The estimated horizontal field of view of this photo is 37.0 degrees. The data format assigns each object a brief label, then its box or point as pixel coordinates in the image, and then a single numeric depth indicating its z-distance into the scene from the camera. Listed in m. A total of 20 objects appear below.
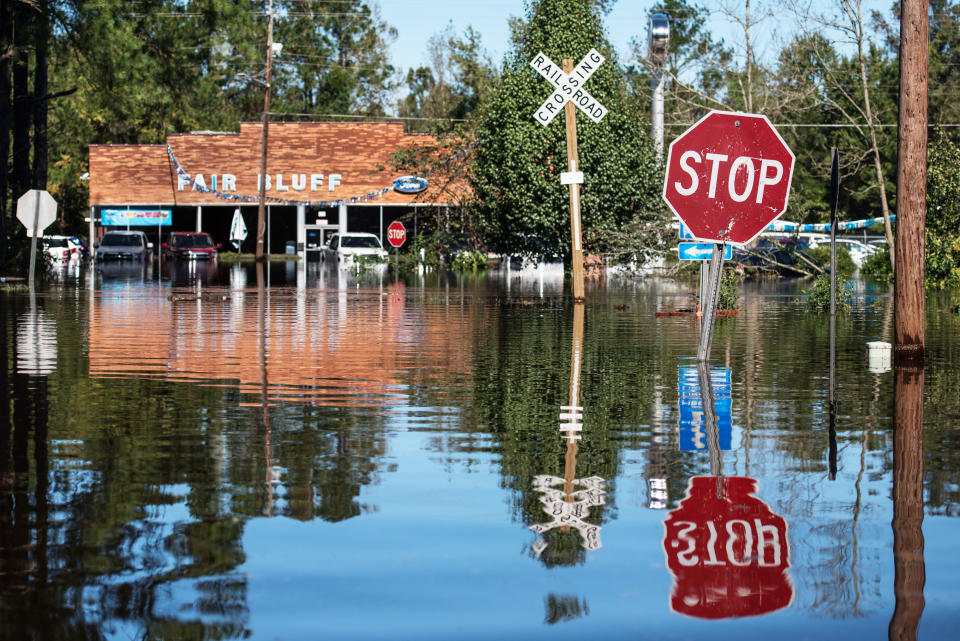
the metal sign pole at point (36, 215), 36.25
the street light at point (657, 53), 43.25
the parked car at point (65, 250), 65.19
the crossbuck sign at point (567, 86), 27.55
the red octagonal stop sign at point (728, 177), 13.69
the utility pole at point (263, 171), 69.31
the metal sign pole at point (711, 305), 14.95
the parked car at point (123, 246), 68.50
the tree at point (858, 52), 40.06
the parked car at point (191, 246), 67.62
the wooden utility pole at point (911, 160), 15.41
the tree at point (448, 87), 68.10
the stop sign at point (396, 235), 59.62
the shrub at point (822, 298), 26.86
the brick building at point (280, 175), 78.06
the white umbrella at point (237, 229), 72.38
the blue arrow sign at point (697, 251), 19.55
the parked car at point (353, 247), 63.39
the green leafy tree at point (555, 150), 47.28
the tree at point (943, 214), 36.91
